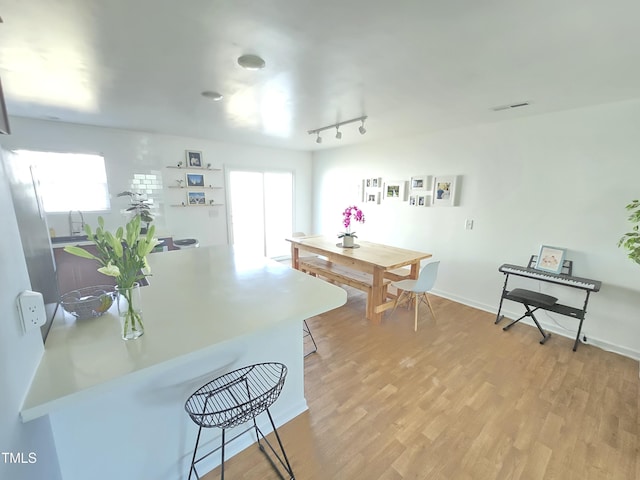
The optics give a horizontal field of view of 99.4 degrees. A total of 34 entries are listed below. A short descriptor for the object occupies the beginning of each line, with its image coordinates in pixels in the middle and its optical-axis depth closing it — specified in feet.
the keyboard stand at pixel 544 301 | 8.50
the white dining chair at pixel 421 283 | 9.52
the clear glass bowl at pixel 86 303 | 3.92
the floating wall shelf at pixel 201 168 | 14.18
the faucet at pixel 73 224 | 11.75
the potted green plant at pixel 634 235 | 6.92
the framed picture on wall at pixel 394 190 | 13.83
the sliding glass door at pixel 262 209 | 16.74
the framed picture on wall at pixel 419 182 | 12.89
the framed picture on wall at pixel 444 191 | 11.85
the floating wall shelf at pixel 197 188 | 14.17
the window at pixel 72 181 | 11.16
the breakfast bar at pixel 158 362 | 2.94
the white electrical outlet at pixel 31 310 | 2.68
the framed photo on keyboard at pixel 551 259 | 9.17
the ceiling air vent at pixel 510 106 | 8.19
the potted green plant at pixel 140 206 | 12.76
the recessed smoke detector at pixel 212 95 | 7.45
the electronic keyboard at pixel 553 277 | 8.22
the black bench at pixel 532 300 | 8.86
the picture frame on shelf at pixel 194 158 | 14.44
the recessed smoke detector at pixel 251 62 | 5.41
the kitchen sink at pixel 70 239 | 10.75
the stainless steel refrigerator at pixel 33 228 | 3.11
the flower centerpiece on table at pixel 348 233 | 11.86
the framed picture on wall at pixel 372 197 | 15.14
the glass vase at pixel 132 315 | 3.39
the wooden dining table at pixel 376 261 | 10.16
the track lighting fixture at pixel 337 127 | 9.87
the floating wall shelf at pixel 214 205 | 14.65
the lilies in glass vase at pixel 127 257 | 3.23
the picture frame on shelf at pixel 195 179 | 14.63
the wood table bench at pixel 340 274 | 10.92
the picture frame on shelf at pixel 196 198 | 14.74
